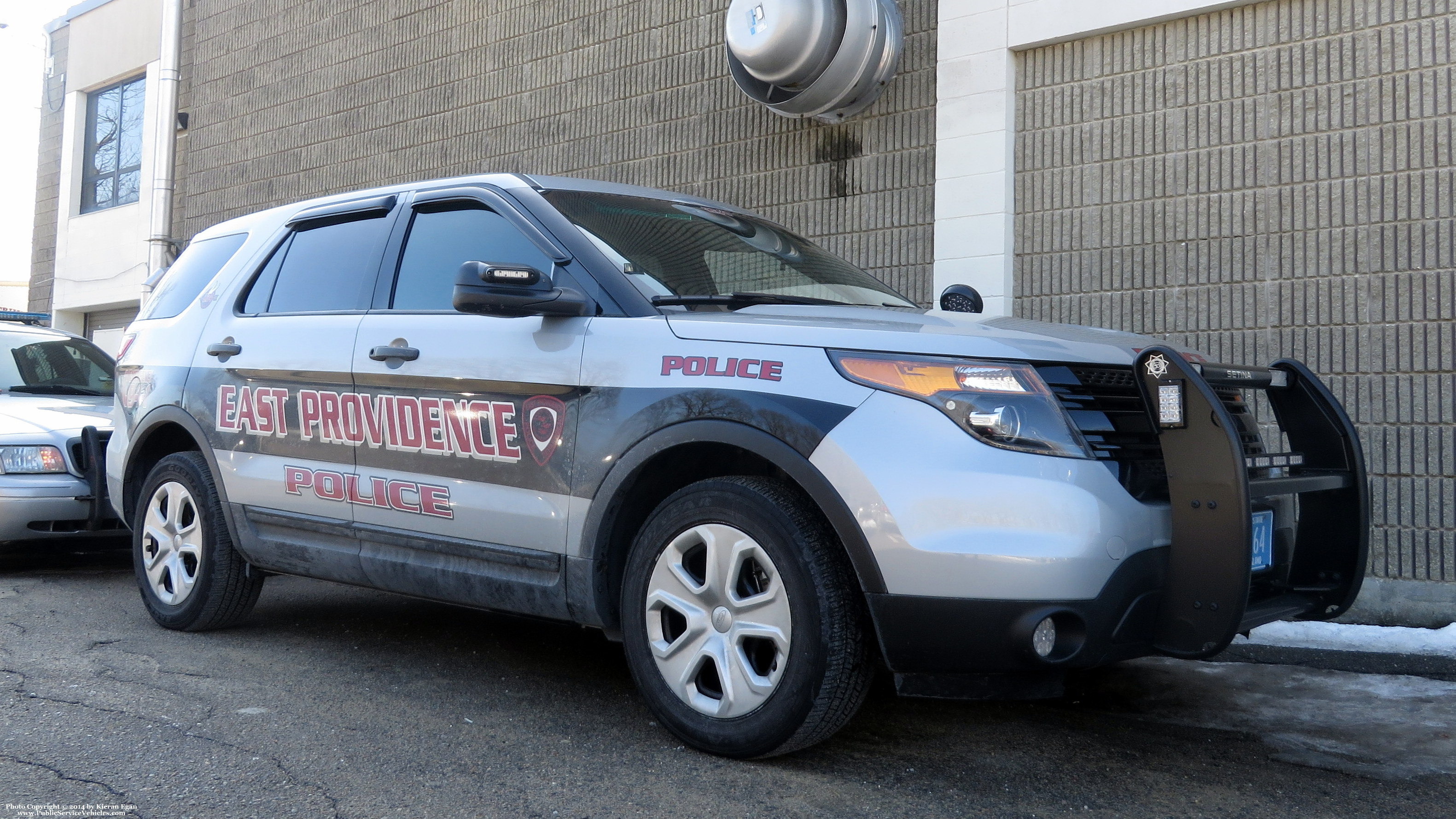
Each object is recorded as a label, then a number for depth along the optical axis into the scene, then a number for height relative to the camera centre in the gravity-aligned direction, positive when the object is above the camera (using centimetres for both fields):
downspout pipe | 1400 +375
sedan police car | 634 -10
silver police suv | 297 +2
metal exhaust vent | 723 +259
